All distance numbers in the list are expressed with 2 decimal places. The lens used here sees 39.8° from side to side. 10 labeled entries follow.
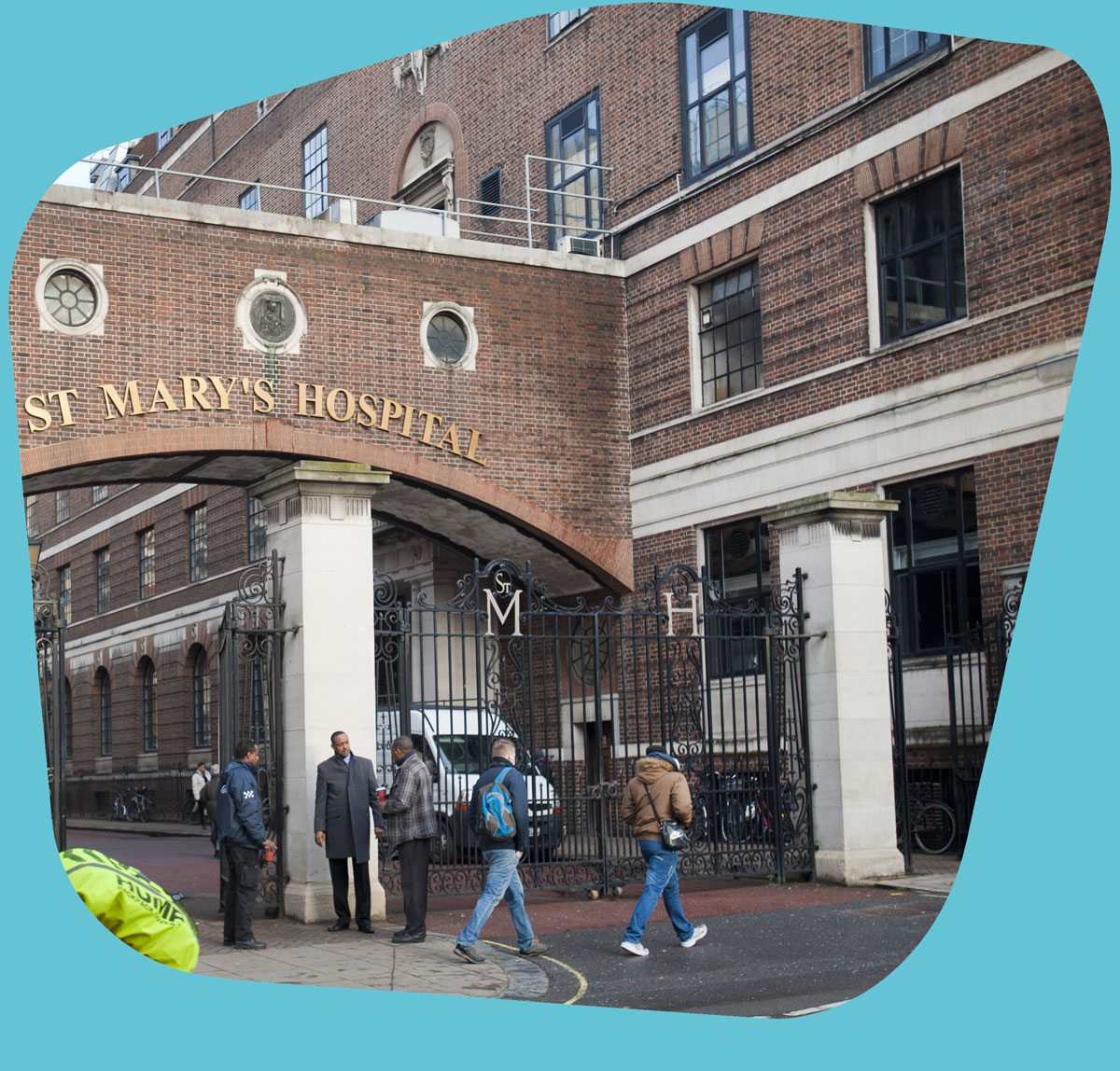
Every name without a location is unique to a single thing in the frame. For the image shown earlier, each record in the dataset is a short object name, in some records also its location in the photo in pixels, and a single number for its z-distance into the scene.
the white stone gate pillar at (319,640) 14.00
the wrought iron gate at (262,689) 14.27
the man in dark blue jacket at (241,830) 12.95
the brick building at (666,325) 18.30
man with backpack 12.12
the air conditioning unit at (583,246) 26.27
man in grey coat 13.55
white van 15.22
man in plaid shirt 12.97
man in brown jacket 12.52
